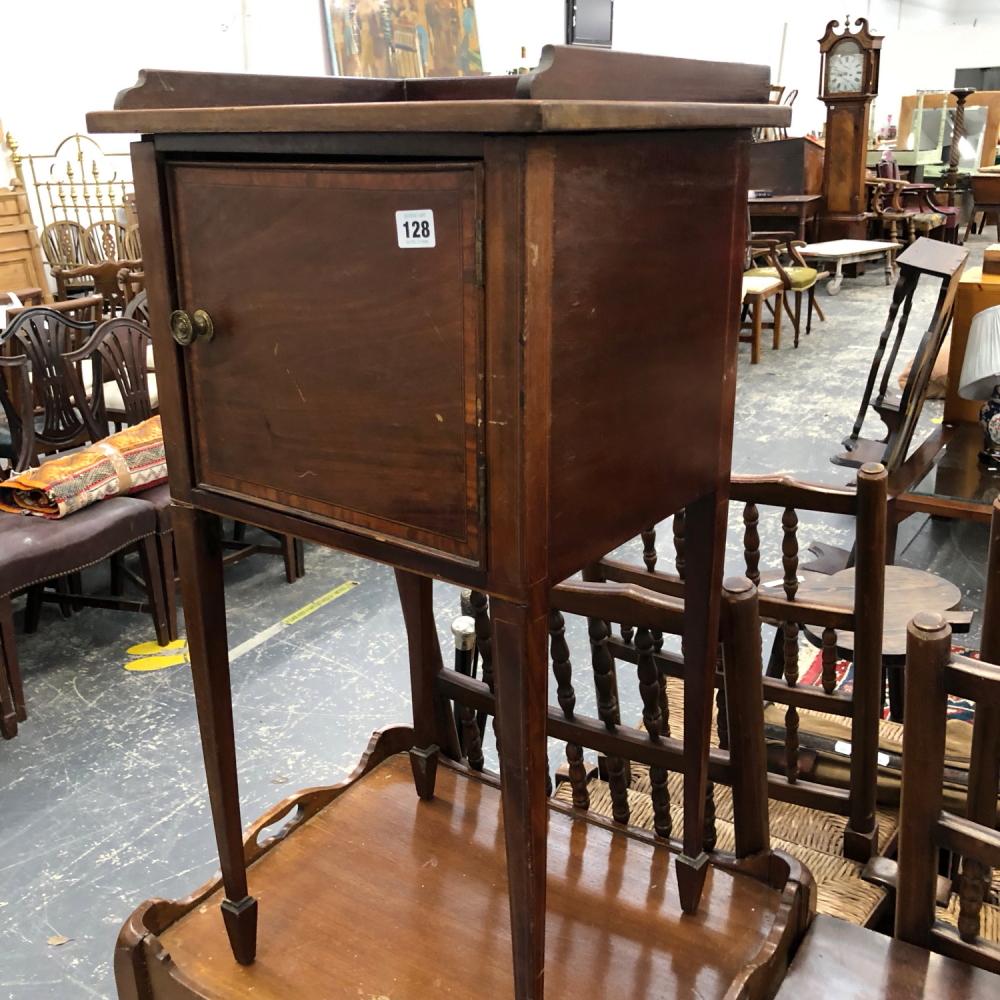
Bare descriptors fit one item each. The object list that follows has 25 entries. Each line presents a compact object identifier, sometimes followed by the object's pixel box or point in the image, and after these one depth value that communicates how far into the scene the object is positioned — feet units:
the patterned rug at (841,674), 7.57
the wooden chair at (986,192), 32.65
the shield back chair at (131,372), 9.99
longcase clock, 25.58
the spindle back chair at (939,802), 2.73
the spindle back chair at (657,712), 3.45
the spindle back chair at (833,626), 4.23
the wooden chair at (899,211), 27.91
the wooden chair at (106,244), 19.63
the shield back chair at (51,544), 7.68
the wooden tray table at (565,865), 3.41
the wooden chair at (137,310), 11.10
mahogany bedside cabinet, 2.23
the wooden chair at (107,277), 14.62
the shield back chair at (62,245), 20.04
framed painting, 24.57
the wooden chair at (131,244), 20.27
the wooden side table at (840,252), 23.22
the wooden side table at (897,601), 6.25
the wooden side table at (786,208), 25.66
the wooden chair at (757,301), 18.70
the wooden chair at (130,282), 14.11
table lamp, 8.78
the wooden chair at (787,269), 19.66
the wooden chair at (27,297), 14.37
